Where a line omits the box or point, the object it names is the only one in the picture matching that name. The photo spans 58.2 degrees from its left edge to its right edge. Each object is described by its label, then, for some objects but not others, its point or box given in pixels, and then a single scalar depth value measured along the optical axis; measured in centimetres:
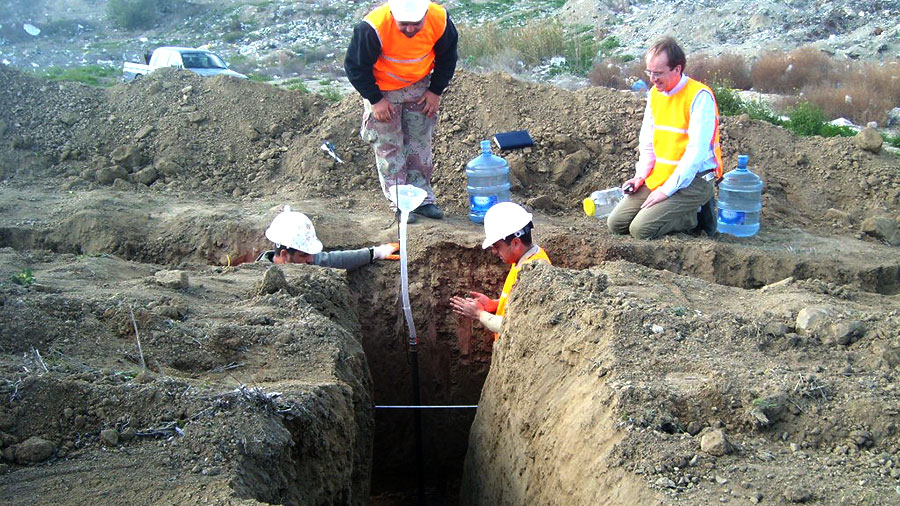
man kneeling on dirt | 598
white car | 1505
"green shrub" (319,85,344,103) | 1018
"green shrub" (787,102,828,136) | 977
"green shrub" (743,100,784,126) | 997
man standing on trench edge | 612
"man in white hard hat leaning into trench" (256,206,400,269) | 595
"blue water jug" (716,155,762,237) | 713
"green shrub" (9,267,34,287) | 450
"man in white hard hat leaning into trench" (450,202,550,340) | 504
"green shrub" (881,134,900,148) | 993
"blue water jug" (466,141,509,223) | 736
